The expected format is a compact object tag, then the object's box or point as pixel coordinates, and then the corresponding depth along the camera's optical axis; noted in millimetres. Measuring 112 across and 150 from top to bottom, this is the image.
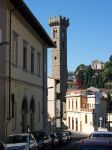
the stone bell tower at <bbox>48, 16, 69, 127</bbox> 82386
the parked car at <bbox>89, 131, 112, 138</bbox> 14830
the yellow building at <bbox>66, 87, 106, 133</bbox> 55516
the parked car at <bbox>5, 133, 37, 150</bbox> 13803
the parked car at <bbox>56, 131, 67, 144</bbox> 26490
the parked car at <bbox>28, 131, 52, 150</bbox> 17842
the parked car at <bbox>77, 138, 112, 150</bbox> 7323
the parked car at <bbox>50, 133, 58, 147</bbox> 22635
